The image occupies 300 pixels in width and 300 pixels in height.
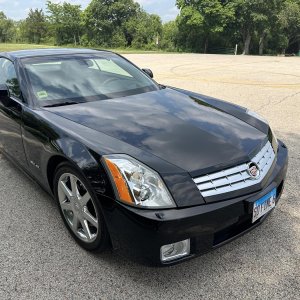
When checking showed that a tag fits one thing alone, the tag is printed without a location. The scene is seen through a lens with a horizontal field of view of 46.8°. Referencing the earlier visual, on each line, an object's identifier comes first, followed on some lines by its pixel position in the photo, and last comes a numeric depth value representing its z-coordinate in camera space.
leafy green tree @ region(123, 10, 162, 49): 57.22
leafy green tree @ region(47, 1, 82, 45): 62.56
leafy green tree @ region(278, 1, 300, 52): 45.50
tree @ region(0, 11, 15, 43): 77.19
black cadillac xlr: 1.98
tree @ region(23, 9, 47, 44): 75.03
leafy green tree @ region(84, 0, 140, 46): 60.50
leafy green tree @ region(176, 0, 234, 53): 43.94
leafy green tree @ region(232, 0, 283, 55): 43.44
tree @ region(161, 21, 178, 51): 50.21
